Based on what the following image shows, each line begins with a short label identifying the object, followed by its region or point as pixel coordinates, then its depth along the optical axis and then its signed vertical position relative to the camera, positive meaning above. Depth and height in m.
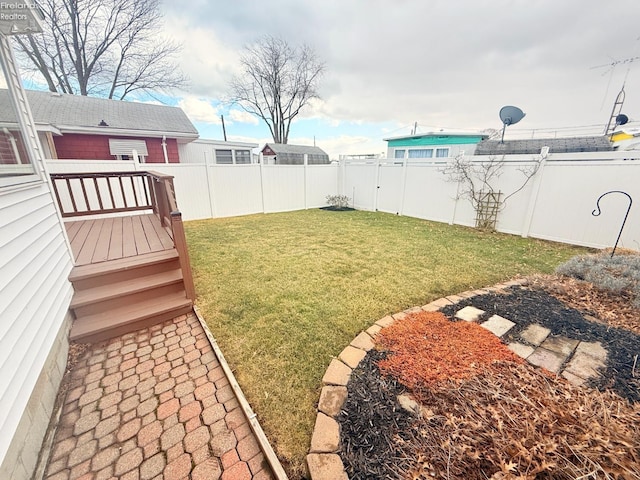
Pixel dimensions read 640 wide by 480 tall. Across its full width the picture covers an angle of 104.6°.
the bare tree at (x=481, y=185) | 6.15 -0.46
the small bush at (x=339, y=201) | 9.99 -1.39
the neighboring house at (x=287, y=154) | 20.05 +0.88
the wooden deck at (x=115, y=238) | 3.15 -1.09
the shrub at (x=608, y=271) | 2.72 -1.22
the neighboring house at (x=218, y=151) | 13.33 +0.71
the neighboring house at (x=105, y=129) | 9.04 +1.26
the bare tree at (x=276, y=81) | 18.02 +6.29
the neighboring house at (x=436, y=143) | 14.66 +1.43
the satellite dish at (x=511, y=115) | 7.73 +1.58
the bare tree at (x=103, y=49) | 11.48 +5.54
